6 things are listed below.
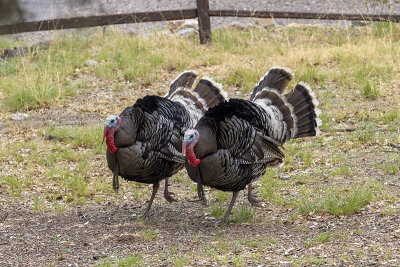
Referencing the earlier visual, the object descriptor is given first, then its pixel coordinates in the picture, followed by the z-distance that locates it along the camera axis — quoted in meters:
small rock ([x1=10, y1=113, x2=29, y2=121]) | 17.72
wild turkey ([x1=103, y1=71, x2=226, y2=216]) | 11.07
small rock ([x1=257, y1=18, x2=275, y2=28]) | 27.22
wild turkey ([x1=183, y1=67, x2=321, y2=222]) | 10.80
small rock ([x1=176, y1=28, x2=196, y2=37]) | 24.28
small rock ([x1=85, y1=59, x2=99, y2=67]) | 21.45
